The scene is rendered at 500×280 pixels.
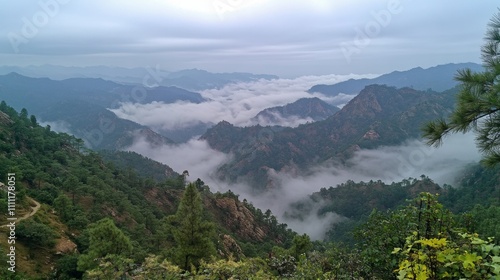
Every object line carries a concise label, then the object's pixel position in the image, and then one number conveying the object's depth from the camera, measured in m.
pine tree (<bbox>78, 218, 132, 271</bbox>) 16.52
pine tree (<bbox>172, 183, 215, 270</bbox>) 16.72
